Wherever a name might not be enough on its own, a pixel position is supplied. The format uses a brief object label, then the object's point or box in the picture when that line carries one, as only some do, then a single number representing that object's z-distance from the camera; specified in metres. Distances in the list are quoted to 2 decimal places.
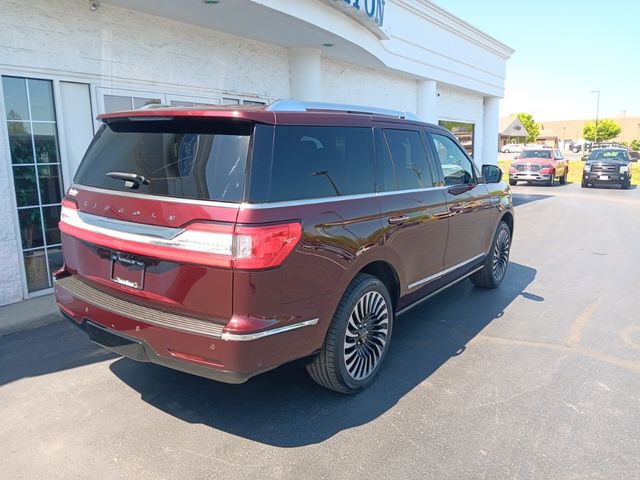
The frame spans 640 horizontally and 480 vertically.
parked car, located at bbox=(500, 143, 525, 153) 64.26
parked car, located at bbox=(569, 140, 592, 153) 76.07
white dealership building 5.69
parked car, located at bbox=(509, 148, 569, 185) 24.22
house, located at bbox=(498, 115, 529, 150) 66.31
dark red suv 2.75
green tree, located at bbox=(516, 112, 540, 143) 86.12
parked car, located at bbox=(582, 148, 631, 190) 22.89
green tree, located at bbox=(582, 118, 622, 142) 82.19
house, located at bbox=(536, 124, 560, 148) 92.82
